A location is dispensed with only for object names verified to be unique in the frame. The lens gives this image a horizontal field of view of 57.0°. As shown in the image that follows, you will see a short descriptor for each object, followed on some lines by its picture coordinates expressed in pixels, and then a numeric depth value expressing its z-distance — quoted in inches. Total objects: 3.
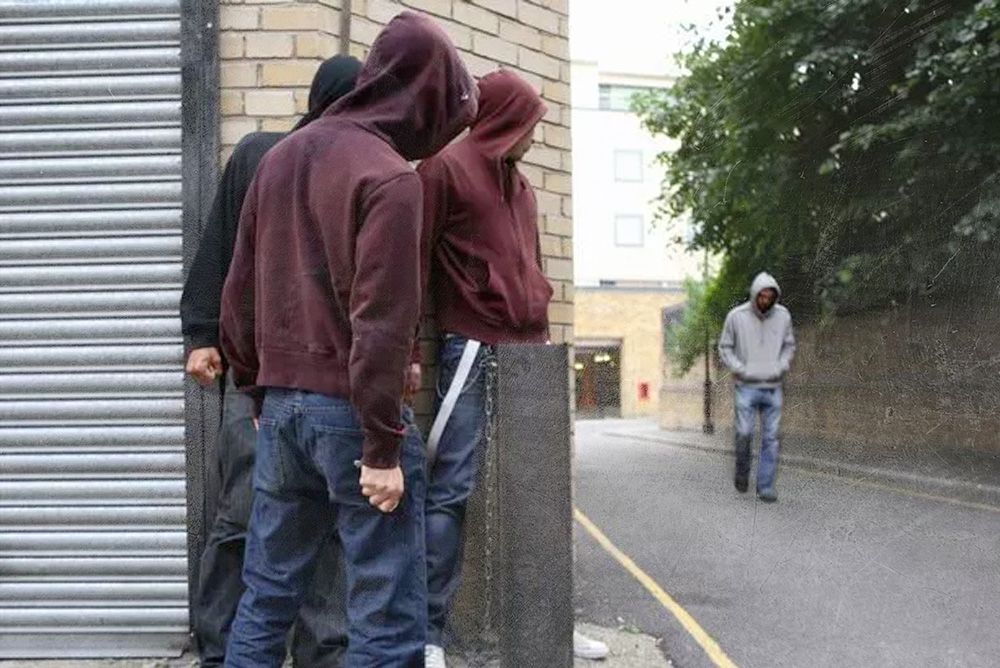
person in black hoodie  86.9
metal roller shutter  105.5
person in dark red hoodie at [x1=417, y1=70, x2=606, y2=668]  91.7
